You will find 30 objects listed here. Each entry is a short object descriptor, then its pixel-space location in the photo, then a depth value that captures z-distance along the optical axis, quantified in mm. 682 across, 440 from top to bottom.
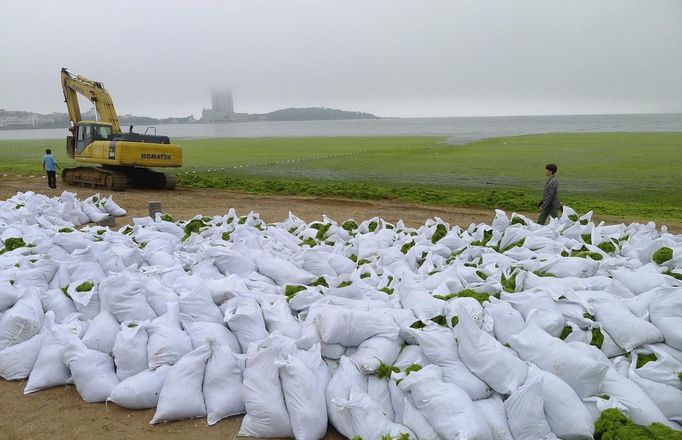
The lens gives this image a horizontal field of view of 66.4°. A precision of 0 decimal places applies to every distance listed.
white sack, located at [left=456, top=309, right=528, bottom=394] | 2881
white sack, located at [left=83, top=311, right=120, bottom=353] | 3629
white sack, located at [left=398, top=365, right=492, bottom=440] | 2609
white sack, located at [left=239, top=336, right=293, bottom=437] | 2975
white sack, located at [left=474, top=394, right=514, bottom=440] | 2668
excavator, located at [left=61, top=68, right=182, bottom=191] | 13781
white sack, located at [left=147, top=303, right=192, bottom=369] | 3398
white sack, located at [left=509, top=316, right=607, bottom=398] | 2820
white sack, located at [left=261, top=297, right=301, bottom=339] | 3572
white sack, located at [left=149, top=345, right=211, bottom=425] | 3148
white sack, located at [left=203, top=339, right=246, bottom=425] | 3172
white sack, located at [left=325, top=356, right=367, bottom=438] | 2932
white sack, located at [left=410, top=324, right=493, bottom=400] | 2910
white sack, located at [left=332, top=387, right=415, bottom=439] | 2756
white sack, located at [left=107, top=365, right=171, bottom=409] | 3260
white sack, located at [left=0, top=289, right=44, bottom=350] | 3791
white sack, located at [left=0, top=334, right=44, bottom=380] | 3648
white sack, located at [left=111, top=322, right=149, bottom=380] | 3453
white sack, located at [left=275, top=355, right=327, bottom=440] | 2924
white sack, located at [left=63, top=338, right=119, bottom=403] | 3379
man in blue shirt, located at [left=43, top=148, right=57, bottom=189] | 14368
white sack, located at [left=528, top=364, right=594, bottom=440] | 2650
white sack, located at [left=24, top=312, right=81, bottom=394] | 3518
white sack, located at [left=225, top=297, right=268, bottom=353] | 3611
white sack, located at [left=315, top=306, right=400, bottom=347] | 3352
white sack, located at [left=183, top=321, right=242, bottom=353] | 3559
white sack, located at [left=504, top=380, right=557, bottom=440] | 2637
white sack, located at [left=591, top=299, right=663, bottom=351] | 3168
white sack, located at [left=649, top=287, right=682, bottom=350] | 3168
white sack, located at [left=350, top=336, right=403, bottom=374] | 3131
